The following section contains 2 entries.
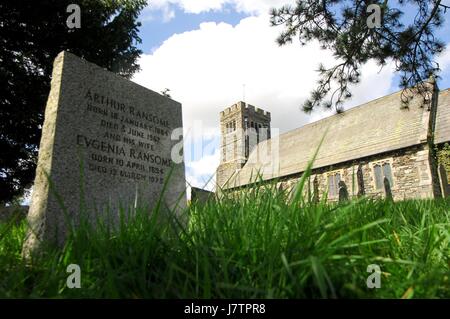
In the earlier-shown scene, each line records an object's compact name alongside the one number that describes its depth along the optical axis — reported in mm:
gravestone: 3355
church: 21922
